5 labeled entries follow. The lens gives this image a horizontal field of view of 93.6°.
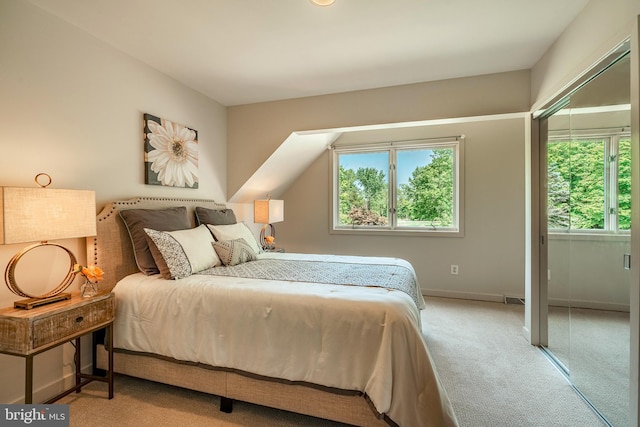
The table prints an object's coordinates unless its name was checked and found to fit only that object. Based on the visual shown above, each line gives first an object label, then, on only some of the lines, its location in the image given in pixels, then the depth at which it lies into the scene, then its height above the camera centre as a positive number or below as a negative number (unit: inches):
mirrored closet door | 63.7 -5.4
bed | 58.3 -26.2
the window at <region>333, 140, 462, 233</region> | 163.3 +15.7
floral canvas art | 104.3 +22.9
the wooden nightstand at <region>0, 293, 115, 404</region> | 58.2 -23.9
